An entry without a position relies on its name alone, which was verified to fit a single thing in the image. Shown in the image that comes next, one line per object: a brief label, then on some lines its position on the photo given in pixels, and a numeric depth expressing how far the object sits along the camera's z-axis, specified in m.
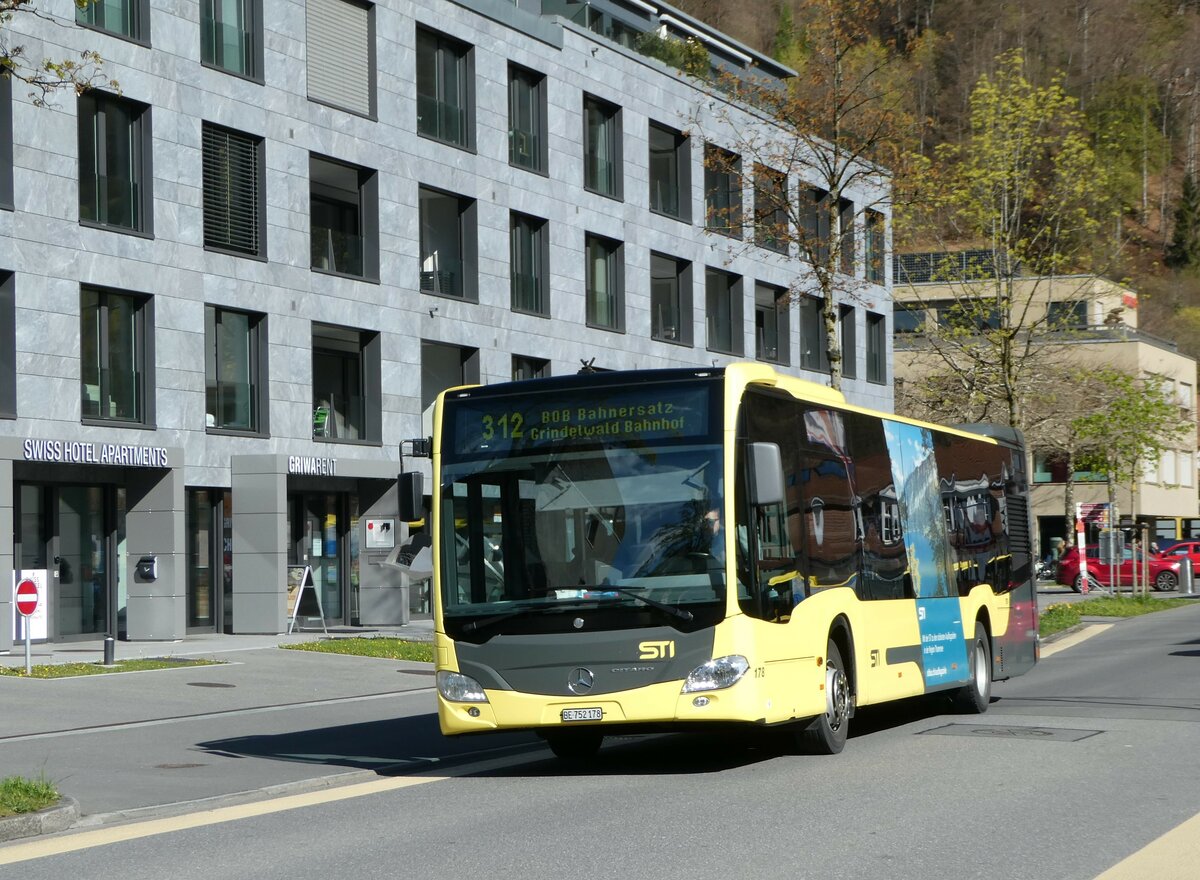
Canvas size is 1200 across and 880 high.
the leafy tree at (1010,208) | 36.12
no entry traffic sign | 20.95
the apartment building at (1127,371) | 76.06
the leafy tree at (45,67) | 13.76
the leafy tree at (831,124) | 30.12
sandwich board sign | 31.42
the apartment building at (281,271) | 28.20
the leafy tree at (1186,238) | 126.62
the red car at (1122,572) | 56.38
